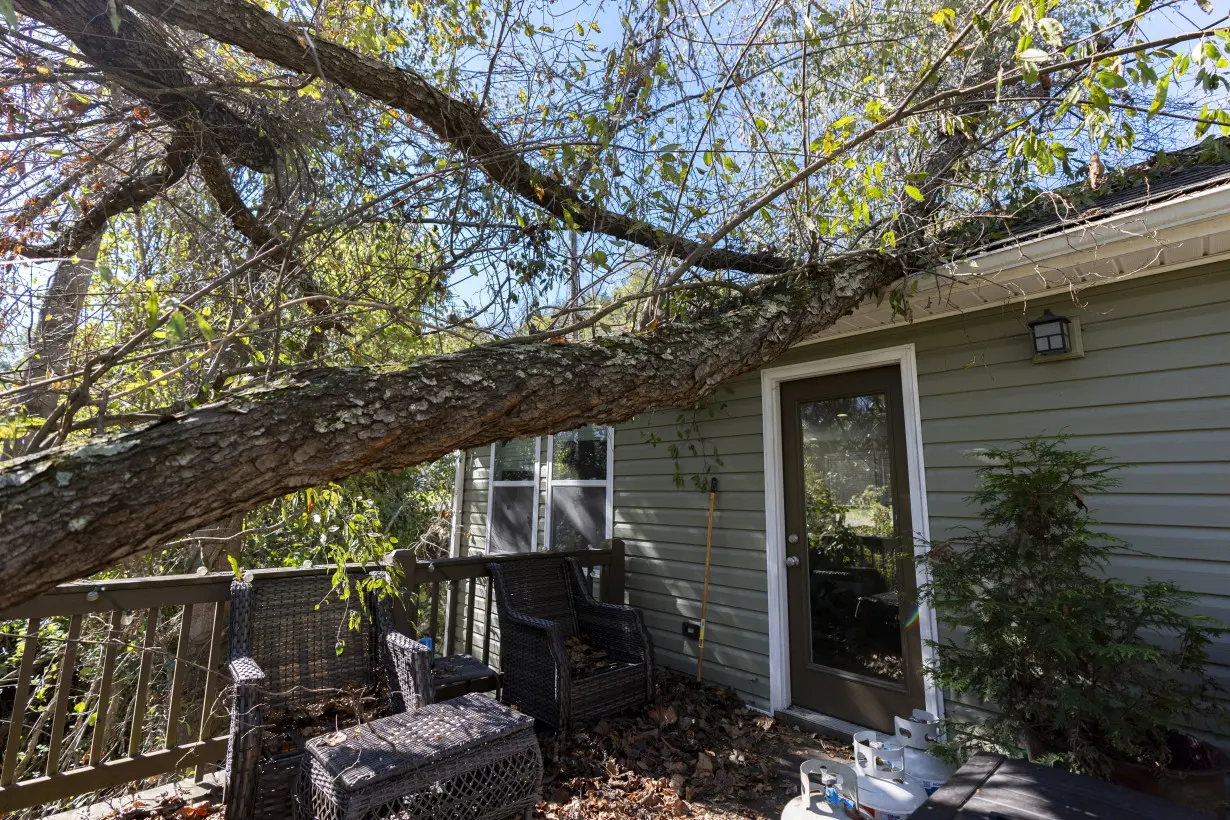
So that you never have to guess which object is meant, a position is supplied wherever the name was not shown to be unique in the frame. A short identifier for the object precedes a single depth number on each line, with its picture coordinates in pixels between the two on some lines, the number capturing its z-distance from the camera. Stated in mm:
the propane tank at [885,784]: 2217
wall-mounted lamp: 2842
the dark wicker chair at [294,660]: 2400
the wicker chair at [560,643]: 3451
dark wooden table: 1535
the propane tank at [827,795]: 2186
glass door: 3377
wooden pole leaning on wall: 4309
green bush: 2102
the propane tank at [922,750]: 2422
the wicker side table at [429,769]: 2088
